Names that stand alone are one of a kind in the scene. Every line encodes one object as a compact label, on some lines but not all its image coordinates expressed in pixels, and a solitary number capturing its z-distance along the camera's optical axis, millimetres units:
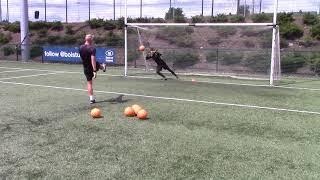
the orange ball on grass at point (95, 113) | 10055
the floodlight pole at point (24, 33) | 33594
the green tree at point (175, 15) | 37938
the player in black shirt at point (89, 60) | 12266
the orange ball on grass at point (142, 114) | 9930
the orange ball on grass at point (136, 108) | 10195
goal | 21523
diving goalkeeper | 19375
